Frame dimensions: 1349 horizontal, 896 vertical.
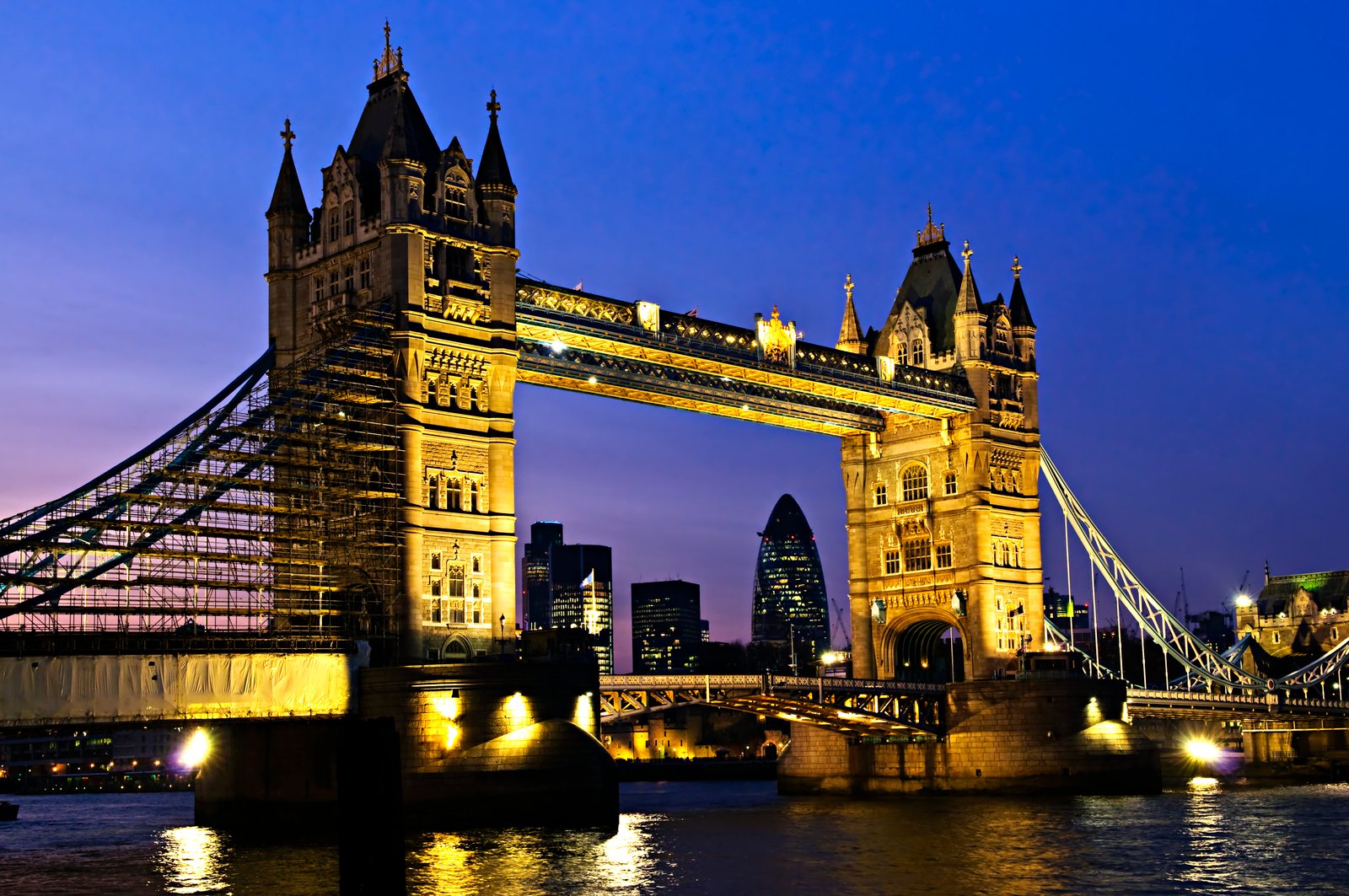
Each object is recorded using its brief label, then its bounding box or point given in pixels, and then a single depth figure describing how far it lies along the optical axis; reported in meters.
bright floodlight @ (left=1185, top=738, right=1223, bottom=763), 137.25
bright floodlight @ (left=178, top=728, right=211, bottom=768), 76.00
